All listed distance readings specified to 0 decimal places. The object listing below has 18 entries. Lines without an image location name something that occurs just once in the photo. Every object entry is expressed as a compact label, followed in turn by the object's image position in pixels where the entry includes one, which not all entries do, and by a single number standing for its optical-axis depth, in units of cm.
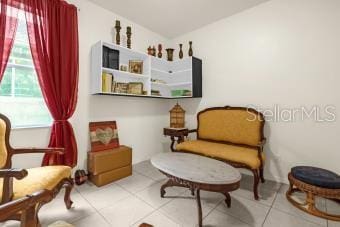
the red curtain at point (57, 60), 191
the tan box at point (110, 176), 223
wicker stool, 163
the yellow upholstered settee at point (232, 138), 204
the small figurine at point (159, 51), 322
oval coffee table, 139
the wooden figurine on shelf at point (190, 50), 322
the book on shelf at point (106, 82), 237
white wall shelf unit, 238
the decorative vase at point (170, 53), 333
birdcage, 323
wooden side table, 296
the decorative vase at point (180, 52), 332
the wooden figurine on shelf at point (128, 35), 272
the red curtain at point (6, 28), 167
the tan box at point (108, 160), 222
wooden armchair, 76
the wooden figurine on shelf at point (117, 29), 256
